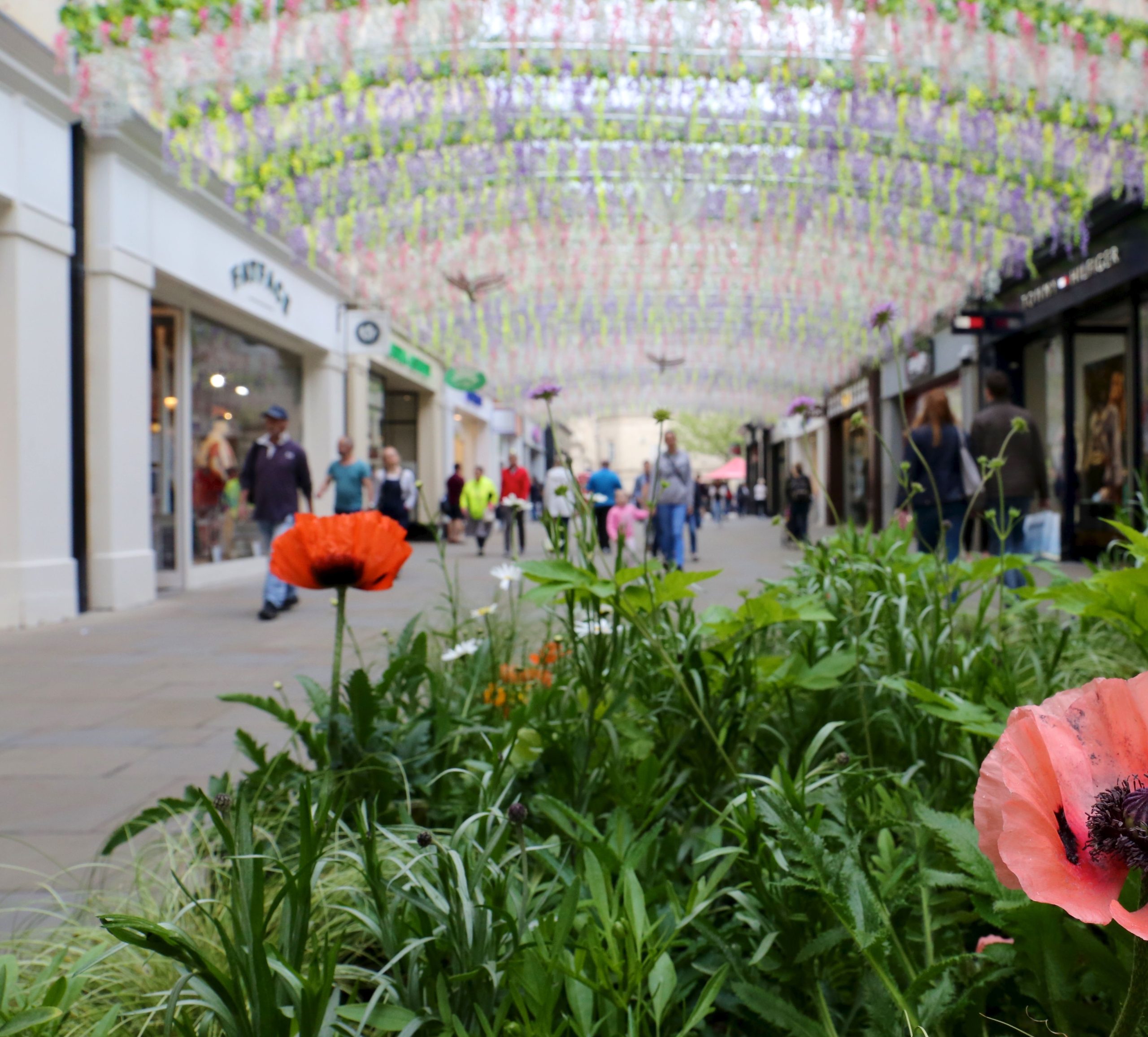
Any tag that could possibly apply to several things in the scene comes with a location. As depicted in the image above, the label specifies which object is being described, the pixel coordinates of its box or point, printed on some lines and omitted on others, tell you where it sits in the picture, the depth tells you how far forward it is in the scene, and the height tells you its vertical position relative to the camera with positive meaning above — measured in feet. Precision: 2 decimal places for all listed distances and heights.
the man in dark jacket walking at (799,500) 52.54 +0.82
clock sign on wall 54.03 +10.51
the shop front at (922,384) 54.39 +8.47
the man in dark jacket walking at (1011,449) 22.72 +1.53
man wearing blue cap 28.66 +1.24
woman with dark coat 22.50 +1.41
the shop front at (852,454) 79.71 +5.53
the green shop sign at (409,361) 65.05 +11.45
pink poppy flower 1.82 -0.57
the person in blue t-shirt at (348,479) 37.29 +1.57
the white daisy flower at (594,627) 5.62 -0.77
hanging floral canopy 25.86 +13.68
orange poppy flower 5.50 -0.19
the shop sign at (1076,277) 36.19 +9.75
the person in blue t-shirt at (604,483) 39.98 +1.46
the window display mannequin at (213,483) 38.42 +1.49
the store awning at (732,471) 164.55 +7.60
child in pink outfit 38.14 -0.02
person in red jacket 51.21 +1.82
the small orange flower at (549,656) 8.74 -1.30
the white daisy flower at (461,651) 8.58 -1.23
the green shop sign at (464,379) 70.49 +10.21
